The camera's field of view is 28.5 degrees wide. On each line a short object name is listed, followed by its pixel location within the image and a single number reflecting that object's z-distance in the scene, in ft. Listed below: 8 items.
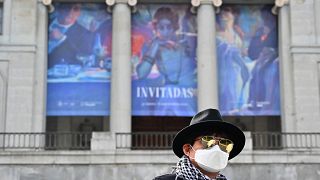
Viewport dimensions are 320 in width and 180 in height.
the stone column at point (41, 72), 83.35
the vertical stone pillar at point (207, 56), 85.56
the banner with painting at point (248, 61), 87.71
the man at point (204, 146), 11.44
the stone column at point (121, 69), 84.02
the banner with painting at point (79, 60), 86.22
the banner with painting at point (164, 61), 86.38
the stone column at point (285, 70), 84.99
